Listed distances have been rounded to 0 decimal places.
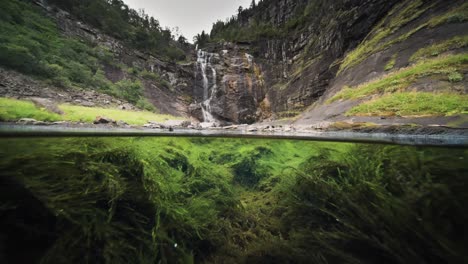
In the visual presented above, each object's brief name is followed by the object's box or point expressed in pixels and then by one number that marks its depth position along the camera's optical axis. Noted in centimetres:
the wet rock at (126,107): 2604
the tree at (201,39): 5738
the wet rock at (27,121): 1159
